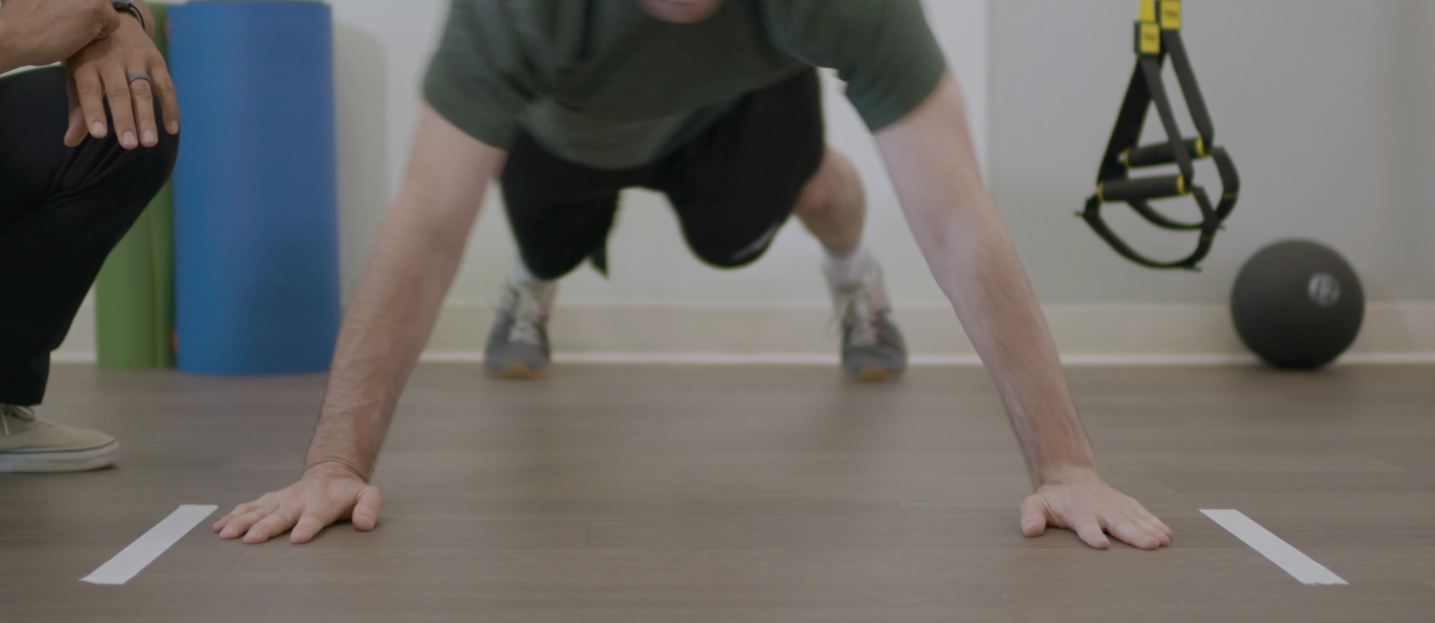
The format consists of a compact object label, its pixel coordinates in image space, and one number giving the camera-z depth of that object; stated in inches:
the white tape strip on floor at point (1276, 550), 44.5
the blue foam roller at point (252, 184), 102.0
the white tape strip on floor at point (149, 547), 43.6
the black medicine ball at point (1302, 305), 104.5
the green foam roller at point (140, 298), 106.7
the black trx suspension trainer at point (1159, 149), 83.0
